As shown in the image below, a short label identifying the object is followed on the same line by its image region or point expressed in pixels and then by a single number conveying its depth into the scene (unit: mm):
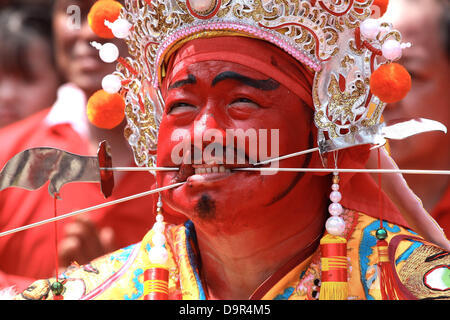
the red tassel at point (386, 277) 4738
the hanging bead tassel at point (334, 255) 4750
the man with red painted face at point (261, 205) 4781
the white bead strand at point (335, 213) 4879
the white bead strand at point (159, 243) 5137
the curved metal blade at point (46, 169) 4867
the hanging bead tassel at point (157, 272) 5094
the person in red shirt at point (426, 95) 6875
